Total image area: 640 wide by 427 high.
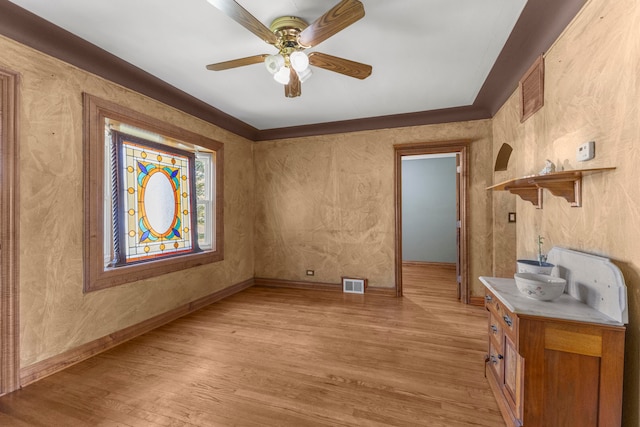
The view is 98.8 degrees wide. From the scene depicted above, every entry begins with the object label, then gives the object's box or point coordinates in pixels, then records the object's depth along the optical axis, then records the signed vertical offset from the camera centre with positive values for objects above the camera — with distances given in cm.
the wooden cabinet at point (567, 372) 129 -80
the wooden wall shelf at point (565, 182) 164 +17
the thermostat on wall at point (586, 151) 159 +34
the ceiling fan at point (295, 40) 156 +114
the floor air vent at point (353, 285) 425 -118
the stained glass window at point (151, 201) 279 +11
